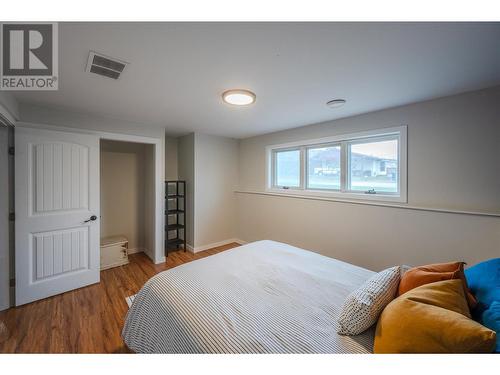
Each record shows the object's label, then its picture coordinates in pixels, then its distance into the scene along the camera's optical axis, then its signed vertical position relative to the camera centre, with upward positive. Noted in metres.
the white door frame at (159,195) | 3.21 -0.16
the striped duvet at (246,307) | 0.99 -0.75
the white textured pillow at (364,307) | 1.01 -0.62
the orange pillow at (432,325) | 0.71 -0.53
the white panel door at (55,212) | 2.19 -0.32
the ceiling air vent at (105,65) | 1.42 +0.89
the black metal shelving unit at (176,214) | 3.80 -0.58
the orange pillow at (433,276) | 1.06 -0.49
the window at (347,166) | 2.52 +0.30
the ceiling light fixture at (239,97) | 1.94 +0.87
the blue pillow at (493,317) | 0.80 -0.54
